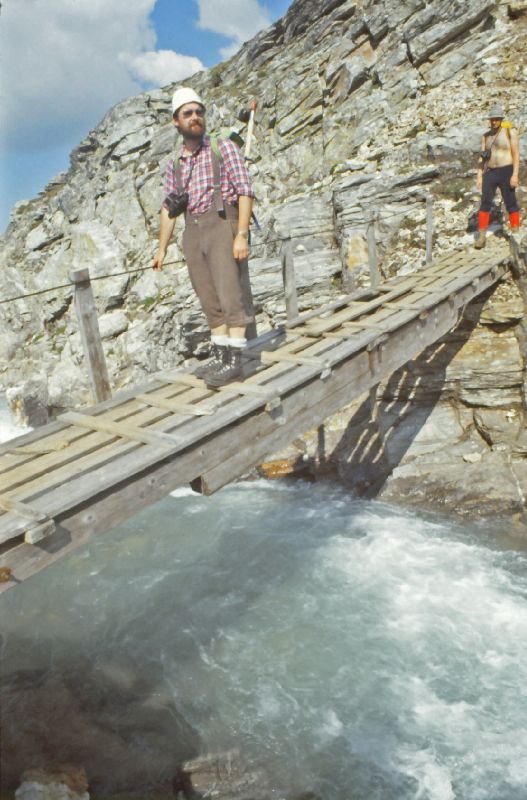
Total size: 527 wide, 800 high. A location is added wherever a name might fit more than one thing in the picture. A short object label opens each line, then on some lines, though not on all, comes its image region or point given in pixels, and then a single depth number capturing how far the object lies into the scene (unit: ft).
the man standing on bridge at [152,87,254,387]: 17.46
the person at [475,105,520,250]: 42.37
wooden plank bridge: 12.83
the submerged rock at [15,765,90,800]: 16.01
